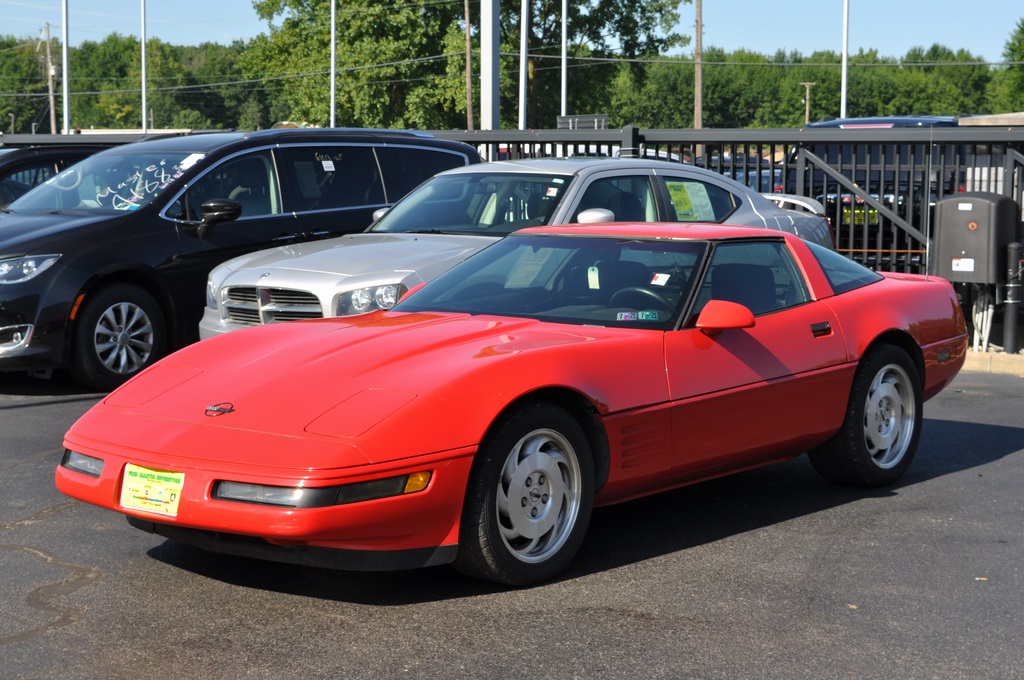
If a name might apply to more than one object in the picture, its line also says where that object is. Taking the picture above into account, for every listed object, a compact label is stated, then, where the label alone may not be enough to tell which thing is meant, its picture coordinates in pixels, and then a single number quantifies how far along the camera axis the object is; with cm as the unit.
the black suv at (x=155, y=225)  944
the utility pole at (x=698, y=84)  5281
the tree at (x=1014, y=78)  8006
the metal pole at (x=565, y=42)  5572
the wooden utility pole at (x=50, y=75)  8020
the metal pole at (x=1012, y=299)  1130
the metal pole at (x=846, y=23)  5112
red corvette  443
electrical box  1157
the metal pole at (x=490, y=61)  1553
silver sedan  841
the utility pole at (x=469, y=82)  5997
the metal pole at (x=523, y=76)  4956
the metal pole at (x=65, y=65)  4962
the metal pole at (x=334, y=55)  6091
